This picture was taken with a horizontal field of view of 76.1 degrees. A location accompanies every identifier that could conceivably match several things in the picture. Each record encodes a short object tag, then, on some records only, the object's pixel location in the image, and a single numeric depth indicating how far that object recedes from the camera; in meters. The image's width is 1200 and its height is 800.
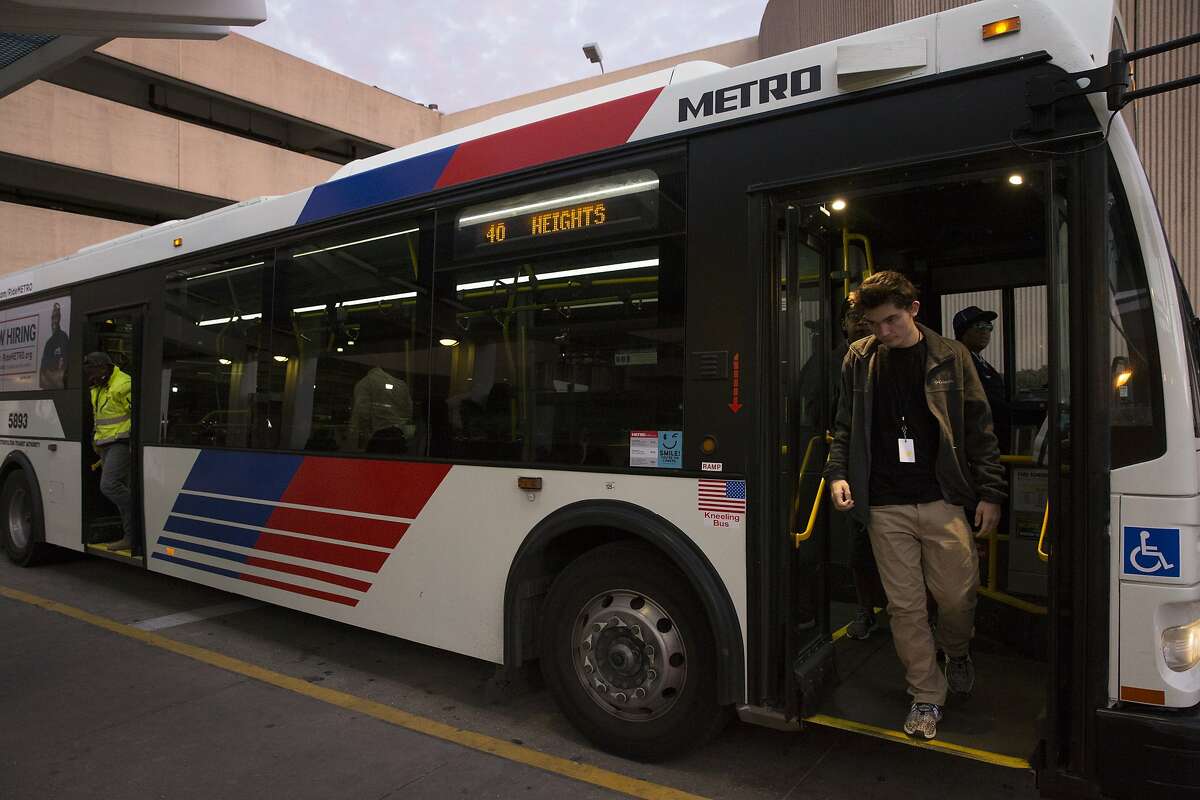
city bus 2.44
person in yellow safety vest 6.36
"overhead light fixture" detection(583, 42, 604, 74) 13.91
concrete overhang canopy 6.47
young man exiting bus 3.10
